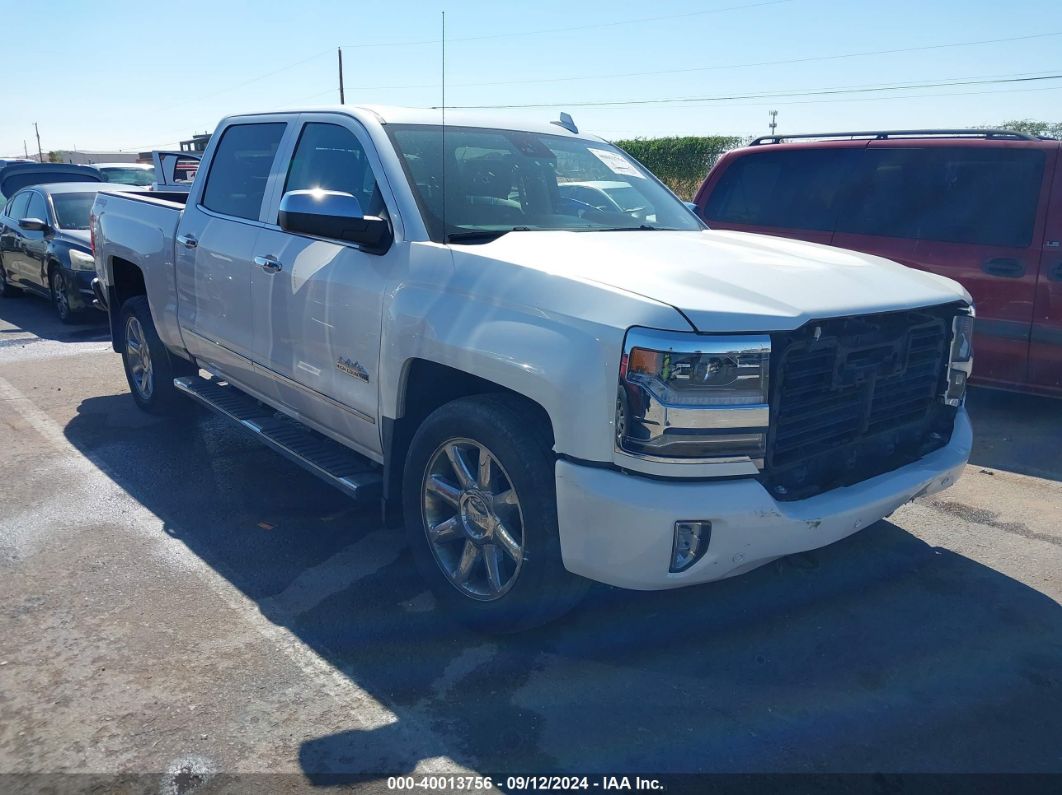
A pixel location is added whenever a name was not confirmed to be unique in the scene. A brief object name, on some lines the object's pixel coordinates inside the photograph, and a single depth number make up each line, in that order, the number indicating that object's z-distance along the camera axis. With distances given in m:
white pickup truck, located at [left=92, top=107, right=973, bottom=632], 2.74
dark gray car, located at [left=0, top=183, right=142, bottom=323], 9.94
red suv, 5.85
